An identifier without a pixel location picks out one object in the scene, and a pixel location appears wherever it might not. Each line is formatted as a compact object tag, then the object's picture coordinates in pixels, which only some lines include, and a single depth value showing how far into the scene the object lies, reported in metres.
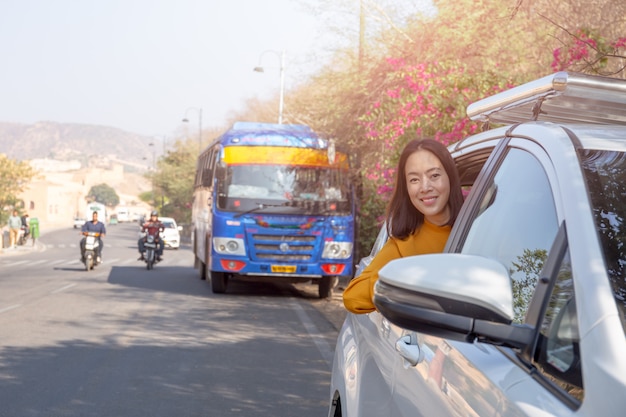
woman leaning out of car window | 3.43
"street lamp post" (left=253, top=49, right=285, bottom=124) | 41.97
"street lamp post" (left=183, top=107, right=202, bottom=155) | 77.88
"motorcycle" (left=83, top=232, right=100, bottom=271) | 26.45
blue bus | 18.06
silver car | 1.69
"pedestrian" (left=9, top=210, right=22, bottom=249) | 45.41
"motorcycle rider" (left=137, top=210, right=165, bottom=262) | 28.26
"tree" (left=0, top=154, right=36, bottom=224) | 58.78
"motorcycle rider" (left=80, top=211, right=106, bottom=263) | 26.25
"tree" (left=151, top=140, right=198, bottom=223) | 81.25
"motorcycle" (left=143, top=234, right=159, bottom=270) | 28.44
